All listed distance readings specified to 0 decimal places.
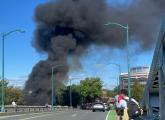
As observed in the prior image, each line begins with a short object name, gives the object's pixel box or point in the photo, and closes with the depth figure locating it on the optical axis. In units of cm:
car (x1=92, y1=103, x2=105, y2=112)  4351
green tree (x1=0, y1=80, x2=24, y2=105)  7029
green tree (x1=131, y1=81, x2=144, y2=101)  4537
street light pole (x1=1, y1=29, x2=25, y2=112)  3168
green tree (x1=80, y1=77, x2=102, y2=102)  8400
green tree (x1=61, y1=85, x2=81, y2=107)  7056
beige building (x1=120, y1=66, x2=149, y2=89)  8682
